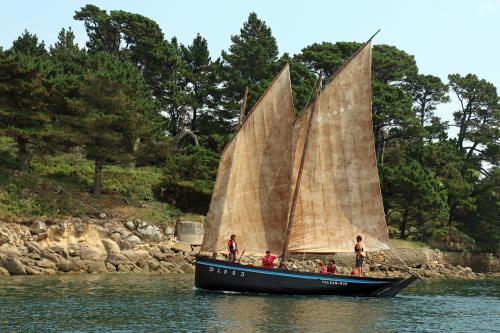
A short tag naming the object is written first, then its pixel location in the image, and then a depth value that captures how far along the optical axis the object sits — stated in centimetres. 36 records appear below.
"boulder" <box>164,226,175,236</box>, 5847
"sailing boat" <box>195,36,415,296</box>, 3850
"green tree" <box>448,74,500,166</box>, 8750
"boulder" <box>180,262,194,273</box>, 5369
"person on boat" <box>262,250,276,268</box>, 3847
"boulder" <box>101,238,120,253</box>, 5338
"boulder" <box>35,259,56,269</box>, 4750
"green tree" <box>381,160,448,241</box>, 7000
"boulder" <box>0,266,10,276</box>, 4484
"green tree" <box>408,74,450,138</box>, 9538
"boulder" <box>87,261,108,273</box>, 4916
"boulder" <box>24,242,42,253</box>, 4894
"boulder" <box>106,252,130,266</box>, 5106
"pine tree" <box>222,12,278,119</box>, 7699
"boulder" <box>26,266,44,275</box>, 4606
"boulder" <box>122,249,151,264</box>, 5285
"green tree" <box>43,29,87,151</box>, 5797
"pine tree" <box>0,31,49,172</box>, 5666
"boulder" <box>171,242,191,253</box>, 5703
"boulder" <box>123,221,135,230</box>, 5659
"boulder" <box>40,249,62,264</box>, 4859
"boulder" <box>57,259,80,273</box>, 4825
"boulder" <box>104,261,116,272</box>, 5019
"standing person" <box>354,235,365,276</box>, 3869
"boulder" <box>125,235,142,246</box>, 5503
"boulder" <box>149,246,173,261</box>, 5441
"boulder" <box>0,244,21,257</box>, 4681
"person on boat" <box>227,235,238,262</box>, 3738
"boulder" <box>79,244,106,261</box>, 5081
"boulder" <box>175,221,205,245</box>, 5853
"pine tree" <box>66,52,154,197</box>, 5769
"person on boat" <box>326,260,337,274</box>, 4112
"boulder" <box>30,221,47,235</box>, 5138
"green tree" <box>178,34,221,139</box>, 8056
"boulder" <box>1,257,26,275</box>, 4538
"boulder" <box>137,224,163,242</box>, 5648
